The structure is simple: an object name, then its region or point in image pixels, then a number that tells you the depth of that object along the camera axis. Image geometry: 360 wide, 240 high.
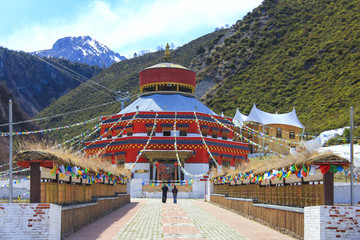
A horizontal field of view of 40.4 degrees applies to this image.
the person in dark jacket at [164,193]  34.47
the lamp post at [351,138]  13.16
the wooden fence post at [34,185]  12.89
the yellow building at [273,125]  63.17
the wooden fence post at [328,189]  13.09
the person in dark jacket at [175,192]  33.88
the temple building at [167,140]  50.66
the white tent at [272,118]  63.22
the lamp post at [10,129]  12.78
